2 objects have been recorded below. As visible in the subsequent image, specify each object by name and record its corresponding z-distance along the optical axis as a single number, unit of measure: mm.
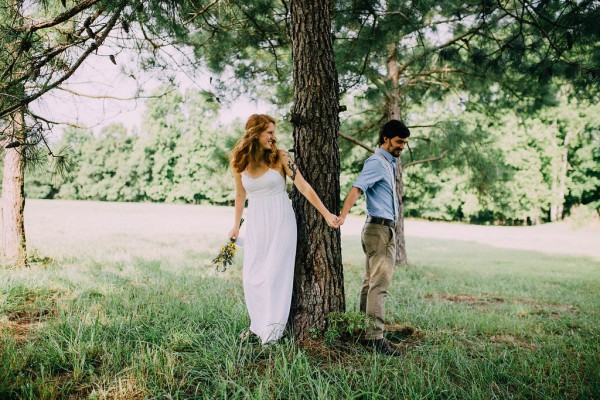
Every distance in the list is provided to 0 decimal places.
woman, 3135
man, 3275
